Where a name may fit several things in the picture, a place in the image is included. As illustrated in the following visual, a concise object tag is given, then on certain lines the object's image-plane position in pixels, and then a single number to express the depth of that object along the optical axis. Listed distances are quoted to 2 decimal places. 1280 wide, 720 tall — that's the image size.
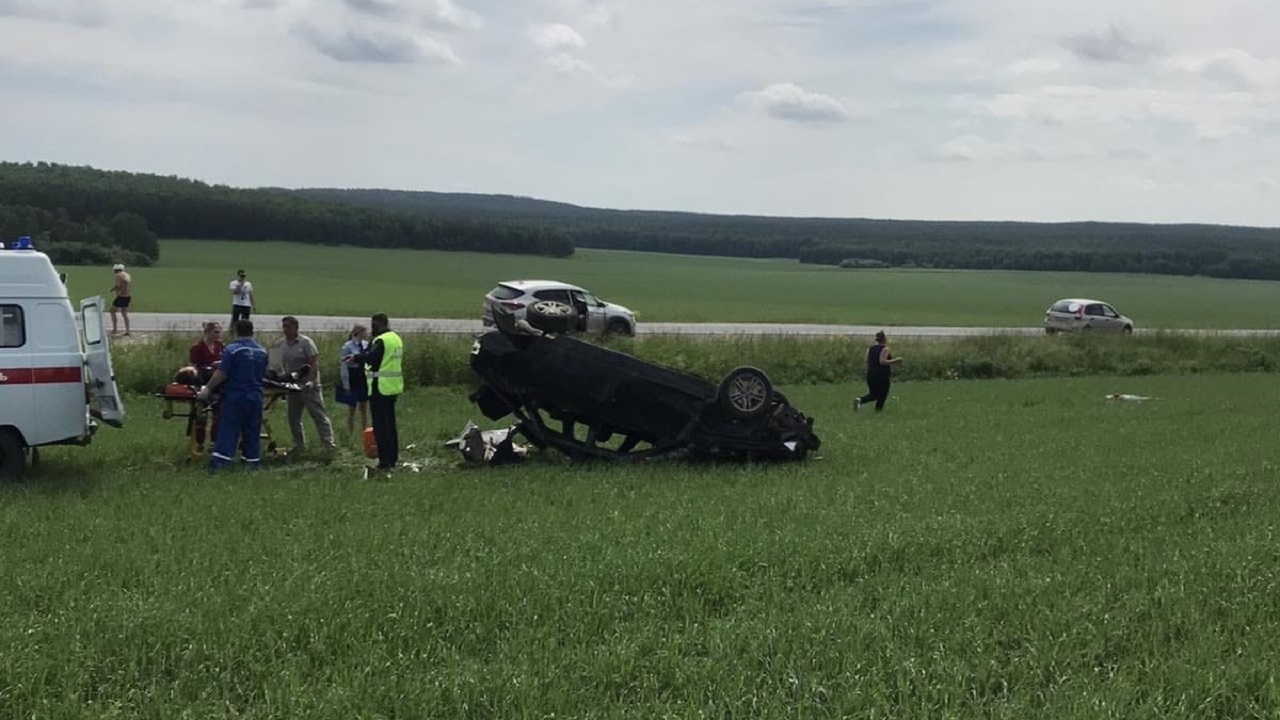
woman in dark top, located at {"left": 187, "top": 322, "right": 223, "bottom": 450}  15.08
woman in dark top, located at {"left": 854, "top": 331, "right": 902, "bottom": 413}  21.67
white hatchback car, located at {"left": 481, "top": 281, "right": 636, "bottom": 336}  33.97
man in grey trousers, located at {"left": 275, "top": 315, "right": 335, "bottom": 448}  14.98
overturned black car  14.14
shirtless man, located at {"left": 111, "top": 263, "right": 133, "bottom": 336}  28.17
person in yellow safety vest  13.62
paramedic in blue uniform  13.52
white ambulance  12.38
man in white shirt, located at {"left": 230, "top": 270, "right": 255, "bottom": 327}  28.92
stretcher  13.84
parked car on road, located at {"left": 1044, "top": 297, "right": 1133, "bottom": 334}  46.56
